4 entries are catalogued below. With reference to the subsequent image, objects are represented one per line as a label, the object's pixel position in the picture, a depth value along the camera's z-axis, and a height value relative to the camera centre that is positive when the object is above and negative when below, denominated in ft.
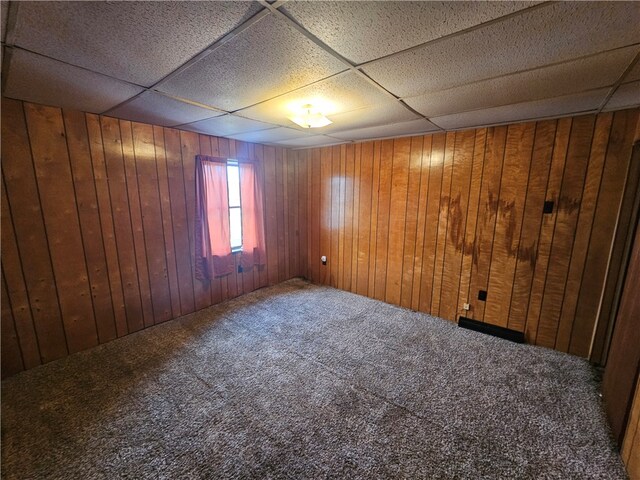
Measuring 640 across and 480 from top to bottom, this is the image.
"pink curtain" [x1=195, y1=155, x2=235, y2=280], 10.58 -0.91
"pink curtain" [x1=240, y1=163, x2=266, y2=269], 12.12 -0.87
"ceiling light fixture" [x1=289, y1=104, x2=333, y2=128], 7.07 +2.14
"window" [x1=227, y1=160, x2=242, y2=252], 11.73 -0.40
